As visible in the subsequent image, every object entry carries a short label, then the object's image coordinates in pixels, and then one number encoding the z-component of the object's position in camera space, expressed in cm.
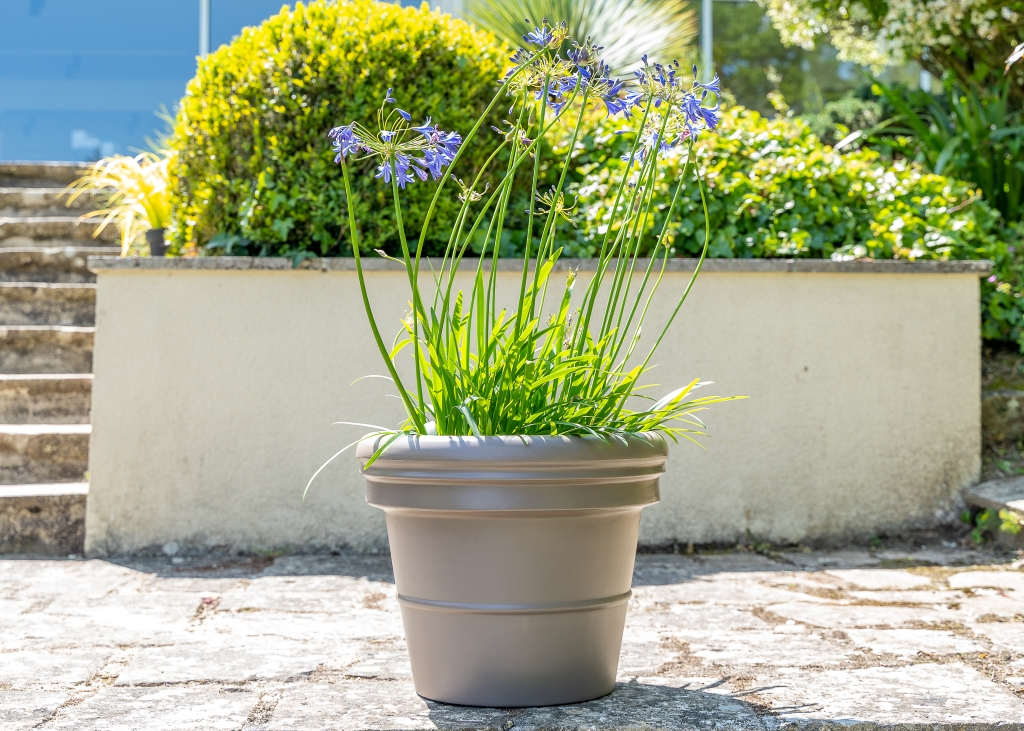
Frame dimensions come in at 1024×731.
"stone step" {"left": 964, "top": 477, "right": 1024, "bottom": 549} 326
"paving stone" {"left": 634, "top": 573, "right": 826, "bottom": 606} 267
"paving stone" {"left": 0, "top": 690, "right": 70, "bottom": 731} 167
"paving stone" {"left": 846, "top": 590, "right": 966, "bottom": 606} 263
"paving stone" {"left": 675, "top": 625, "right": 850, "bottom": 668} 207
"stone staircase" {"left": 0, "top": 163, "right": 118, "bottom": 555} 332
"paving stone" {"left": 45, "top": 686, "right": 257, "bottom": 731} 165
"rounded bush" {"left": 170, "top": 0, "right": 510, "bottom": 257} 334
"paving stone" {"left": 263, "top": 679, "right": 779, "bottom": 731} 163
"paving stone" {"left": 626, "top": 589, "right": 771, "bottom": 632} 240
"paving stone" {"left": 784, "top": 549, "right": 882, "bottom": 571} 319
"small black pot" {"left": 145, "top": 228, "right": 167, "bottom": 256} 388
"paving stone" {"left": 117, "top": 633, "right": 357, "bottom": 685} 195
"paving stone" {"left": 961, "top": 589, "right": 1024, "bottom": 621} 245
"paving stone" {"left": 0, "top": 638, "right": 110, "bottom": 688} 194
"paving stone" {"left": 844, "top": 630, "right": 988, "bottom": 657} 214
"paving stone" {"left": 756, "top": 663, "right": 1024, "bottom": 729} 167
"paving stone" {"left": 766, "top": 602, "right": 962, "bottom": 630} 241
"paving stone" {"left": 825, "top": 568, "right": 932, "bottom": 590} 287
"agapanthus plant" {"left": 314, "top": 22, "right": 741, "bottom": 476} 172
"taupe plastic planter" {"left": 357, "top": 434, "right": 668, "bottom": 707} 165
